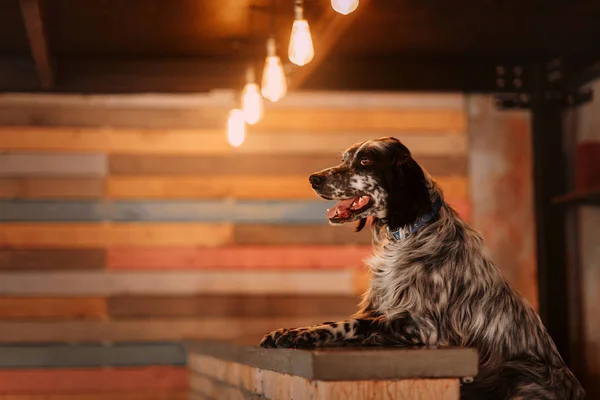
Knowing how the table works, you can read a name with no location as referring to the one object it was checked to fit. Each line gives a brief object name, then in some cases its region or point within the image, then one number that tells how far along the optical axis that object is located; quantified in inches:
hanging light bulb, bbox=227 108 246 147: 258.1
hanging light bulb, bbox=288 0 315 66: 177.9
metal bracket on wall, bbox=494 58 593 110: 285.6
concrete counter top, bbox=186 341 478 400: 108.0
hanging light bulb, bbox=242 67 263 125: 223.3
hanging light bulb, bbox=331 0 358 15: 167.3
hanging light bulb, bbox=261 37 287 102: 197.6
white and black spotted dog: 128.3
